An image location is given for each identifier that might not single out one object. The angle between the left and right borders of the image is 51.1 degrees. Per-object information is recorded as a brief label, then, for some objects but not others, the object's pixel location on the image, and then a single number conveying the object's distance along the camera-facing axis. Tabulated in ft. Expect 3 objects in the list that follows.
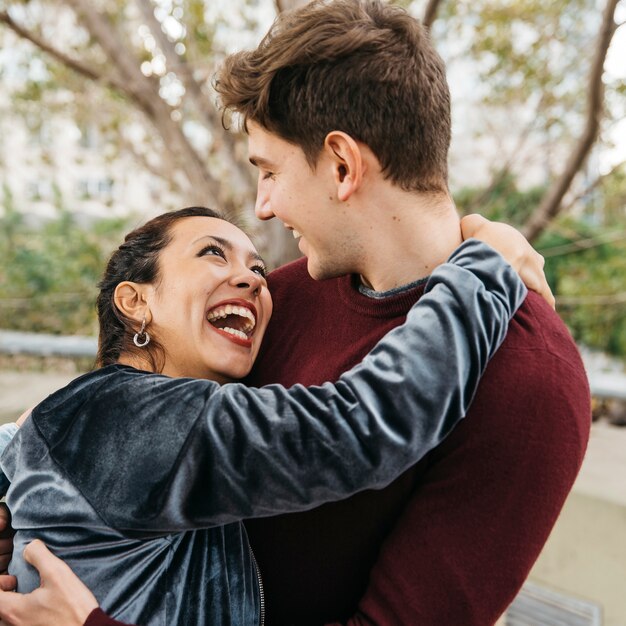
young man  3.81
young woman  3.66
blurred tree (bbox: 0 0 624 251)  12.86
